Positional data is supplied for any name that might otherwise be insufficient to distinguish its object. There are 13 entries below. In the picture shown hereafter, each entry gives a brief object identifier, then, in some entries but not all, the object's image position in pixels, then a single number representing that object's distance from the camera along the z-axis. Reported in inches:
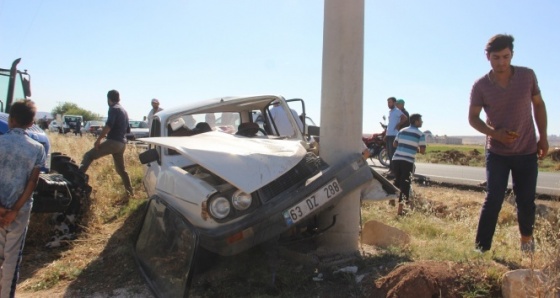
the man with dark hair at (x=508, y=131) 137.4
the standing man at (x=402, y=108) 380.2
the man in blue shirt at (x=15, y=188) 130.6
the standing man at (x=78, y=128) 1477.0
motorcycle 566.6
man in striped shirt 262.1
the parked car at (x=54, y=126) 1567.8
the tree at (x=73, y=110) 3459.4
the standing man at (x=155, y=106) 408.5
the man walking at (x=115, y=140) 281.0
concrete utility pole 160.1
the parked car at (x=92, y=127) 1286.0
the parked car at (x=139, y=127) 1042.7
